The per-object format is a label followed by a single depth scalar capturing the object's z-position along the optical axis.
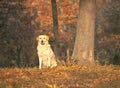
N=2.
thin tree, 25.20
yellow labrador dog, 18.58
